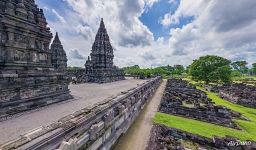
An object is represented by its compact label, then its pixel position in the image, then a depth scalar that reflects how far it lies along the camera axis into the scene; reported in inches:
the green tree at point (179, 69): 2070.9
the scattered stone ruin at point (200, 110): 325.7
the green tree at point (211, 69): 950.0
